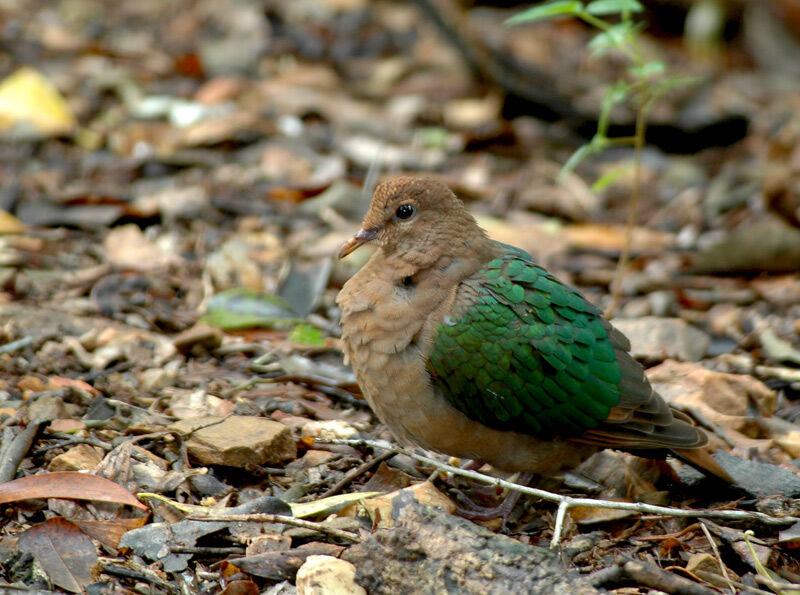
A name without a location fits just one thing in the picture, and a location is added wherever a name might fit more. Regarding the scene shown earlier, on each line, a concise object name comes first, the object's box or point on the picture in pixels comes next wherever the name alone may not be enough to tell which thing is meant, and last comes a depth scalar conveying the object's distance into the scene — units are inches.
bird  301.9
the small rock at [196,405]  331.3
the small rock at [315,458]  315.6
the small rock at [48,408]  307.6
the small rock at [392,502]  274.7
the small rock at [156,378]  355.3
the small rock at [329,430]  327.0
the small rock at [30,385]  328.5
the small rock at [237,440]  296.0
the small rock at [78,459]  283.0
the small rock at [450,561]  231.3
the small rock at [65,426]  301.0
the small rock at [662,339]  406.3
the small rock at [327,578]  238.8
